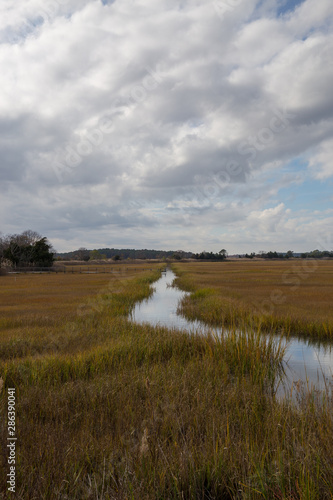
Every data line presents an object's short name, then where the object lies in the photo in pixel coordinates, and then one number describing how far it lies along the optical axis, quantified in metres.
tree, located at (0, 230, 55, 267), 80.69
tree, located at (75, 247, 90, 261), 170.75
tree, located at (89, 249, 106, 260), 193.88
